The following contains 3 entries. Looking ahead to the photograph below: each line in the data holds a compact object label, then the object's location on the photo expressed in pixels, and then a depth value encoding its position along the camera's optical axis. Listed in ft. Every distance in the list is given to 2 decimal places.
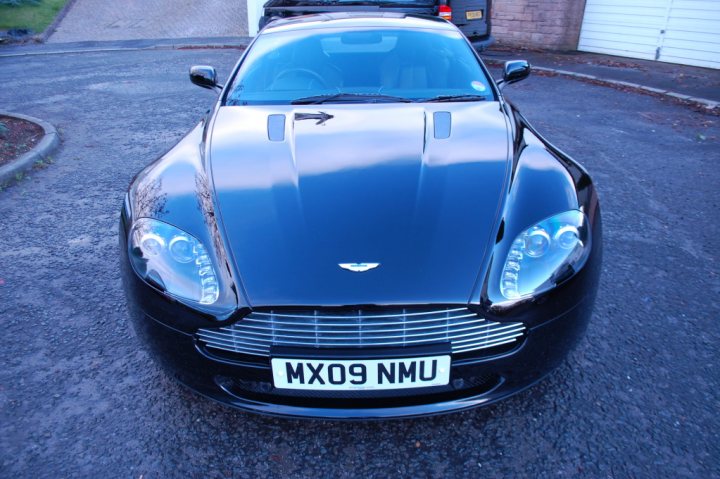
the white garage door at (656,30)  30.86
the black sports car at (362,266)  5.89
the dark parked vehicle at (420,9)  26.81
